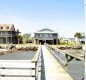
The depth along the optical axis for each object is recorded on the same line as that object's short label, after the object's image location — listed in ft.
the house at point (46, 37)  132.55
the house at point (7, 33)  134.07
